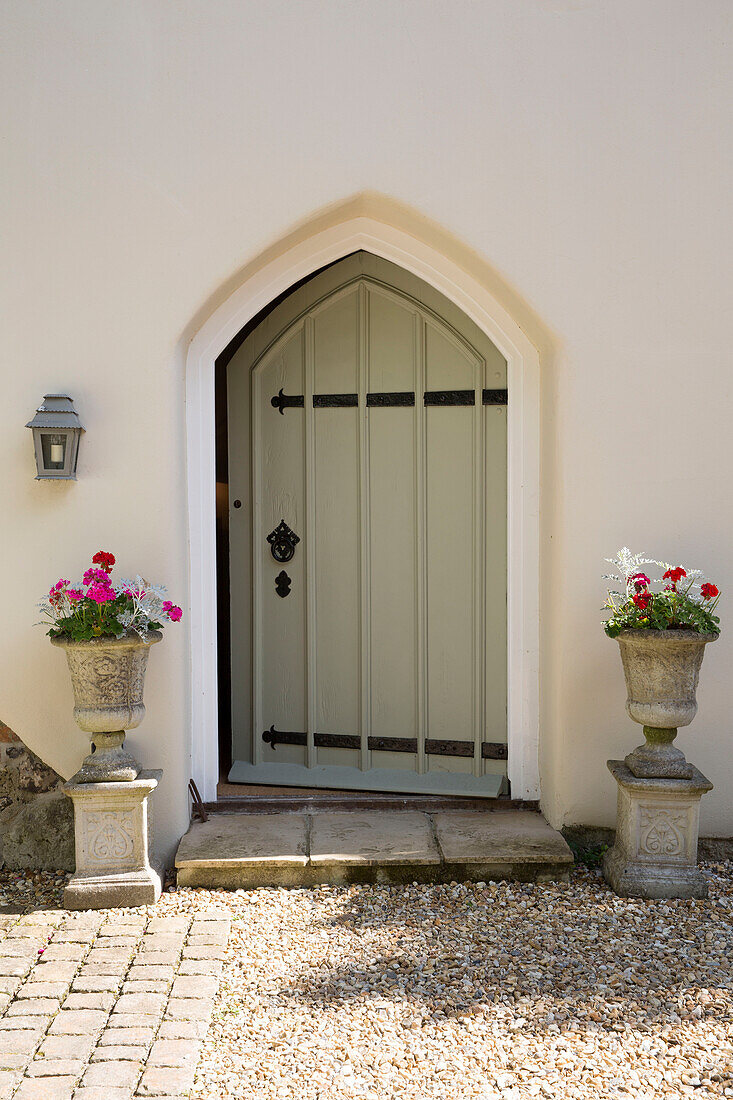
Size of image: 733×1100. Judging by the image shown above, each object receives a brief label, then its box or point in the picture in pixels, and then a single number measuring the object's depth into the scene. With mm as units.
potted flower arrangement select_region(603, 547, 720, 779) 3168
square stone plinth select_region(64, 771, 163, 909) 3195
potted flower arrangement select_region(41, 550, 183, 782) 3168
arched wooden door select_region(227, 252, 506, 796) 4137
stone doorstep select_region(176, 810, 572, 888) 3340
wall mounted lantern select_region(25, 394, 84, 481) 3381
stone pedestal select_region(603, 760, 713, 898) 3227
